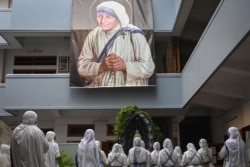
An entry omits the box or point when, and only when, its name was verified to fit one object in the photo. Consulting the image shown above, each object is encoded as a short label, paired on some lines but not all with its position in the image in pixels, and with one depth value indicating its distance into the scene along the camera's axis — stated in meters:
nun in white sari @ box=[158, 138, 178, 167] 12.66
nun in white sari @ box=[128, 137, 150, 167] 12.33
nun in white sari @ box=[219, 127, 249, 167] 10.31
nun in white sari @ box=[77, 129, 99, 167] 11.05
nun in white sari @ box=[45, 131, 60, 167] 12.83
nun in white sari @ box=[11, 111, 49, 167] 7.27
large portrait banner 17.64
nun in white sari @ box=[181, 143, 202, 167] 12.54
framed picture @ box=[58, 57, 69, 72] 20.08
